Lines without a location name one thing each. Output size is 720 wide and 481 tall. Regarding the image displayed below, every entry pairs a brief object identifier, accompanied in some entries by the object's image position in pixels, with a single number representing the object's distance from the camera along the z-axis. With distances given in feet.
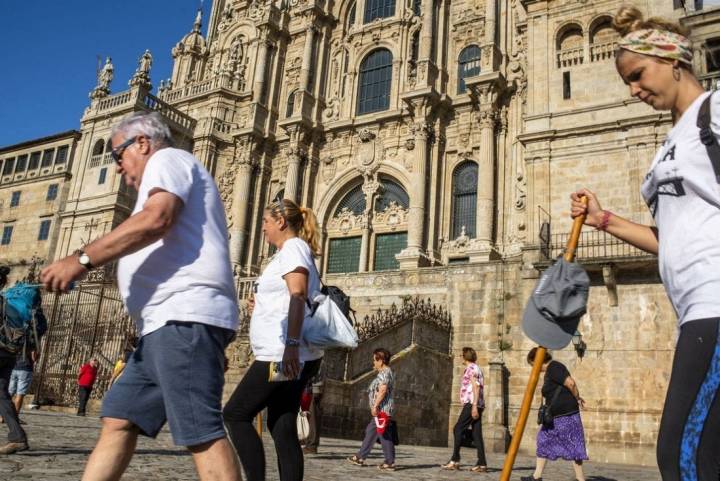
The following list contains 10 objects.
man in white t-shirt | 8.82
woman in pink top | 31.22
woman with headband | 7.35
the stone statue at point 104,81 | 101.19
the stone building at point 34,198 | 103.50
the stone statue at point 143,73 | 96.02
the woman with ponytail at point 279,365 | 12.88
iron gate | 57.16
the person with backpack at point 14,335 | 21.90
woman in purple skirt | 26.78
